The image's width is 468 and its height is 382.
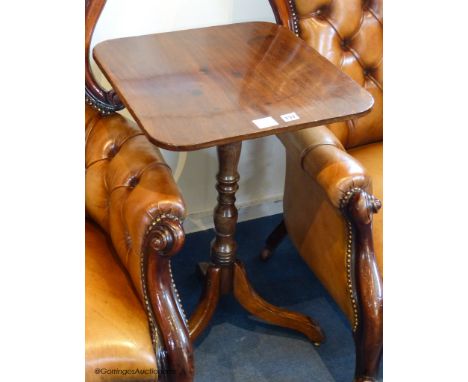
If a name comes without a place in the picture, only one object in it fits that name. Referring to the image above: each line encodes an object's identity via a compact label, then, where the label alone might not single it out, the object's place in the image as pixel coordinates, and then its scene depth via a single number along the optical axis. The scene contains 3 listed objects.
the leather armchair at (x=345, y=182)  1.51
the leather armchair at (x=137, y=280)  1.31
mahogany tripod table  1.35
